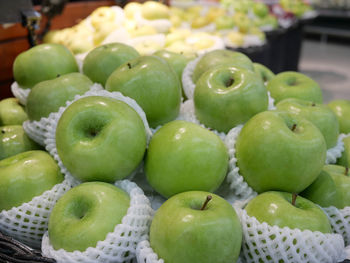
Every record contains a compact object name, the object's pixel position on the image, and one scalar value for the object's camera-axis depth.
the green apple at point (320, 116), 0.34
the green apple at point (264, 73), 0.47
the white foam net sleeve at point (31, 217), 0.28
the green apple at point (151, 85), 0.32
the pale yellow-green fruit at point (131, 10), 0.99
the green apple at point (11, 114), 0.40
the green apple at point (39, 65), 0.38
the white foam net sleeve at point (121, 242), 0.24
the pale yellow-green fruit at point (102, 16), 0.81
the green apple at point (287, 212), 0.25
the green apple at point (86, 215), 0.24
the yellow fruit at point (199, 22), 1.12
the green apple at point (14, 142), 0.35
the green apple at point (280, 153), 0.28
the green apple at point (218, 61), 0.40
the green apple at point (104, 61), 0.38
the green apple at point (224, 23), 1.15
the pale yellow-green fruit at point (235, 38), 1.07
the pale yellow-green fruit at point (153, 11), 0.97
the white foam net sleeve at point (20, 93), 0.39
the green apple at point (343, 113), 0.40
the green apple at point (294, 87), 0.39
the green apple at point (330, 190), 0.29
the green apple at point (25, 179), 0.29
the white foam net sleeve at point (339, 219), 0.29
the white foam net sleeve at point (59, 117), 0.31
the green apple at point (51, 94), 0.33
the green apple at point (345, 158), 0.35
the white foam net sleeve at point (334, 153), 0.35
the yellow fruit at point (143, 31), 0.75
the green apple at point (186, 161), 0.28
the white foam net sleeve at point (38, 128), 0.33
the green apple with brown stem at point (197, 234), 0.22
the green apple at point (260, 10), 1.44
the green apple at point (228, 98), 0.33
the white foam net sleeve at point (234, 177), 0.30
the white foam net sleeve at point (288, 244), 0.24
